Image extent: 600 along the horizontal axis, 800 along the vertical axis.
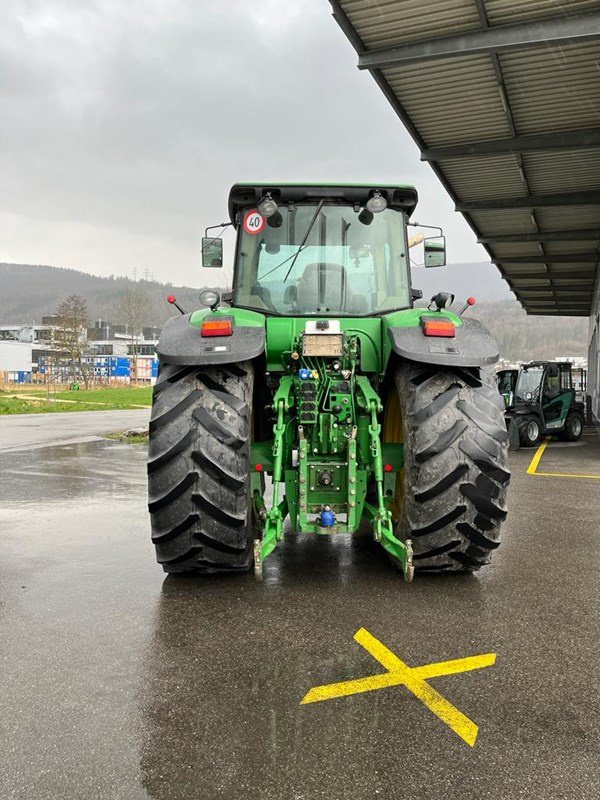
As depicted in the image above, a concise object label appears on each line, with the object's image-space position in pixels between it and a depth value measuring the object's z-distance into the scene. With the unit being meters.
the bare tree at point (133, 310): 66.12
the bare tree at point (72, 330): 51.47
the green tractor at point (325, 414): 4.18
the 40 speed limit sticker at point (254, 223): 5.18
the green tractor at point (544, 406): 16.59
